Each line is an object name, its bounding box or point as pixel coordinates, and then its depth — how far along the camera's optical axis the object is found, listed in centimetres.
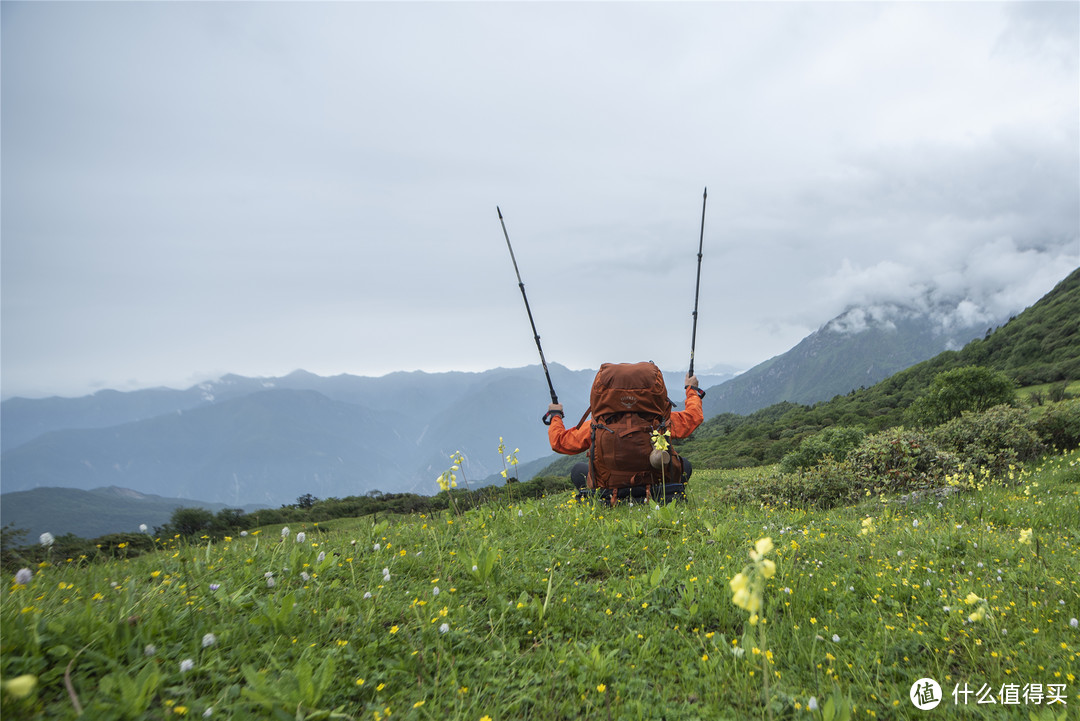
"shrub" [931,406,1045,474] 1310
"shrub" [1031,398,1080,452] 1545
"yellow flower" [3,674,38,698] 174
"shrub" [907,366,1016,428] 3712
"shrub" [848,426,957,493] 1188
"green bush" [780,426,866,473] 2283
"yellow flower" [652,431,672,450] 671
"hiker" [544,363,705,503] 789
